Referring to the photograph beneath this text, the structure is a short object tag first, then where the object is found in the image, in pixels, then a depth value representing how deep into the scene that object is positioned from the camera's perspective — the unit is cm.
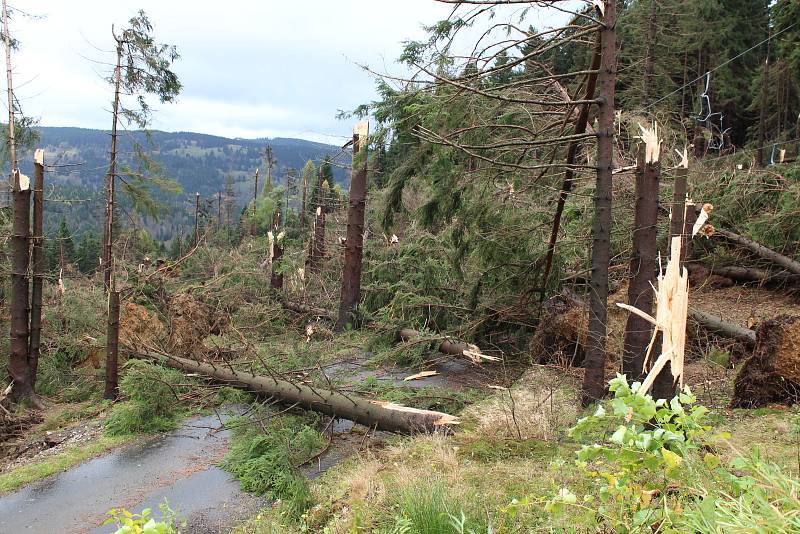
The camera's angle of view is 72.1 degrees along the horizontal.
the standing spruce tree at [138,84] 984
